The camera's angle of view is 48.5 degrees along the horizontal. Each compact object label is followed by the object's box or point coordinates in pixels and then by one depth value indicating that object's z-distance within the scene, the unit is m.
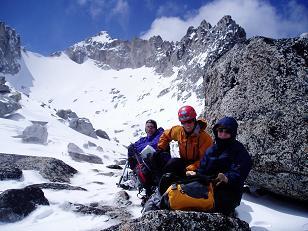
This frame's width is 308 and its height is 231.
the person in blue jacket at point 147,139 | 8.92
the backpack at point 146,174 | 7.39
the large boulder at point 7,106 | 21.12
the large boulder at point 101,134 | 30.22
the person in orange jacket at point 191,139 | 6.68
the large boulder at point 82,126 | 25.78
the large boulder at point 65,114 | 31.90
